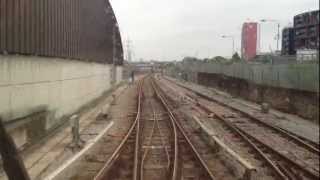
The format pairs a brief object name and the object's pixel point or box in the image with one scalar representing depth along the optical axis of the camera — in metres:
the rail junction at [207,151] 6.67
